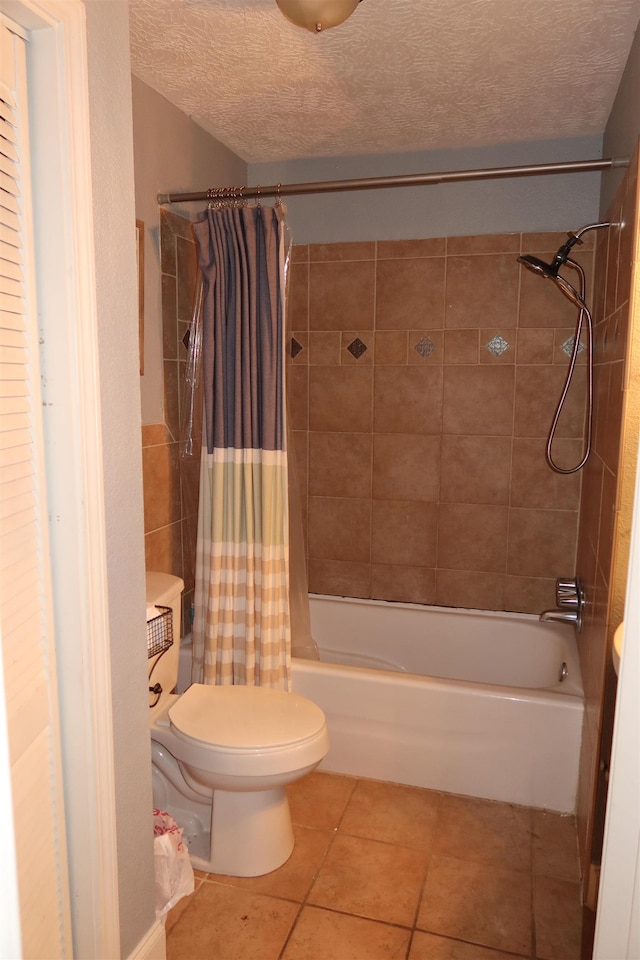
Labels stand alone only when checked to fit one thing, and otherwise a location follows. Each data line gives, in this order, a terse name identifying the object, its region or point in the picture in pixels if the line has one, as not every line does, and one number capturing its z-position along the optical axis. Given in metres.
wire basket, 1.93
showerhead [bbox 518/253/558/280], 2.52
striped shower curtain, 2.26
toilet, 1.92
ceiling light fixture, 1.61
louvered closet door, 1.16
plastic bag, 1.84
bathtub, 2.29
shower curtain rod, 2.03
